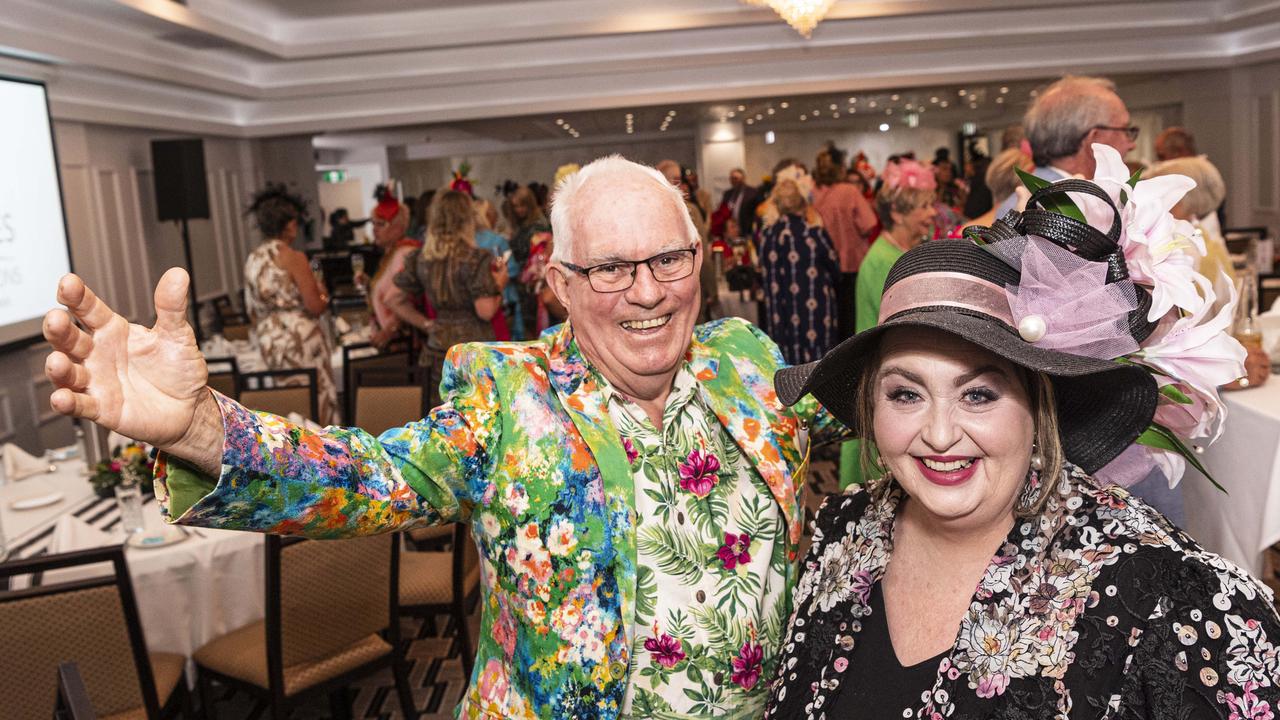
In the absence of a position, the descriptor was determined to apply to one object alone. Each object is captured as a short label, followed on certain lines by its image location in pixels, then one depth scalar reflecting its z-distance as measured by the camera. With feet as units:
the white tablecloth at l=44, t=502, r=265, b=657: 9.78
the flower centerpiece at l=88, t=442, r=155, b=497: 10.94
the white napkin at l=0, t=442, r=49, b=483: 13.03
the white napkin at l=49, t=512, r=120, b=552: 10.14
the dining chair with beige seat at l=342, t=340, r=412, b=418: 15.55
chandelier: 23.40
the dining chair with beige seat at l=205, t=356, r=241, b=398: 15.44
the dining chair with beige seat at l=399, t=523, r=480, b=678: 11.37
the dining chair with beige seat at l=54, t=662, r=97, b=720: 4.98
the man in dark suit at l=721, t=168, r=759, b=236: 38.04
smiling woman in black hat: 3.49
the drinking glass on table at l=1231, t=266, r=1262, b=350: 10.33
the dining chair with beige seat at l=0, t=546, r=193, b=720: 7.86
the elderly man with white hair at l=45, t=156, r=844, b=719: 4.67
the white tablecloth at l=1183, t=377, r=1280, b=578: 9.11
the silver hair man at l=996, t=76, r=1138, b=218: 8.93
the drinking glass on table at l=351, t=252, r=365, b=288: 30.76
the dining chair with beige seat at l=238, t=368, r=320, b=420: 15.42
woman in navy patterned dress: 20.39
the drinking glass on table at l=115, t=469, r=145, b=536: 10.18
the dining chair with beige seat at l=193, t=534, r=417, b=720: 9.19
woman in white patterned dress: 18.30
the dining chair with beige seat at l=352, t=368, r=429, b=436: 14.99
